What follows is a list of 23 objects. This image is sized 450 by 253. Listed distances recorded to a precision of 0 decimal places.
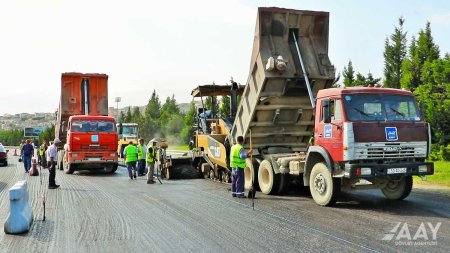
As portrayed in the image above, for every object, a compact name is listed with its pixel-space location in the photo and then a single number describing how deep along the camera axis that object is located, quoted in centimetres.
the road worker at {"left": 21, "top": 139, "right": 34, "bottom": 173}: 2194
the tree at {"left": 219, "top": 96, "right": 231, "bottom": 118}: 4016
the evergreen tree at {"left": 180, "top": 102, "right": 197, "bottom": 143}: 5816
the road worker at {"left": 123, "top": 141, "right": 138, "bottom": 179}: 1758
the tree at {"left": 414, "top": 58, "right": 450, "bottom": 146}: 2300
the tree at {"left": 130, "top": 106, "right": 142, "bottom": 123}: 7644
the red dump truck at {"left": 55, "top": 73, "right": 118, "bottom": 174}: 1905
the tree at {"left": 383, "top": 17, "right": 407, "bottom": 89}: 4781
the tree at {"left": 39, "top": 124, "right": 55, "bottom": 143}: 7466
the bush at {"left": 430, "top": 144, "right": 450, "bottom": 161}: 2256
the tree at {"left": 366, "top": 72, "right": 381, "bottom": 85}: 4061
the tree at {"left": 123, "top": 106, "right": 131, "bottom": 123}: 8205
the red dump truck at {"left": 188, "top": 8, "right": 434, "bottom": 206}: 945
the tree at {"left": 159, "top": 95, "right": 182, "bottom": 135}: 6781
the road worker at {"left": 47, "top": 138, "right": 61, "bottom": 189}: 1397
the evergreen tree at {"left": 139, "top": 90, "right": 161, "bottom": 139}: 6962
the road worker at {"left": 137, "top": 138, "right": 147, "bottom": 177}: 1870
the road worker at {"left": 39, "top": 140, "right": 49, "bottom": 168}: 2461
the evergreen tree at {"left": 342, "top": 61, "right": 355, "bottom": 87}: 4556
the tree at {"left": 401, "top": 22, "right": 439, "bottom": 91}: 3422
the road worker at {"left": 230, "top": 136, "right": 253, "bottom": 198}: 1170
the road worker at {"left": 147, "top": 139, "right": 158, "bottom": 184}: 1577
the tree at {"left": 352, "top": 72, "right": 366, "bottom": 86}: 4047
